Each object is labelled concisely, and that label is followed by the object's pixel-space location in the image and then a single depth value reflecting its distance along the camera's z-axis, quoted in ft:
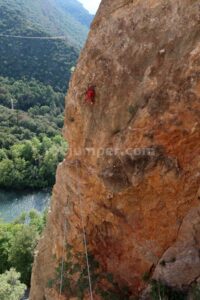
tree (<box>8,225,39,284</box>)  97.09
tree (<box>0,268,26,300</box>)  76.18
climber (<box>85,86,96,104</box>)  38.33
